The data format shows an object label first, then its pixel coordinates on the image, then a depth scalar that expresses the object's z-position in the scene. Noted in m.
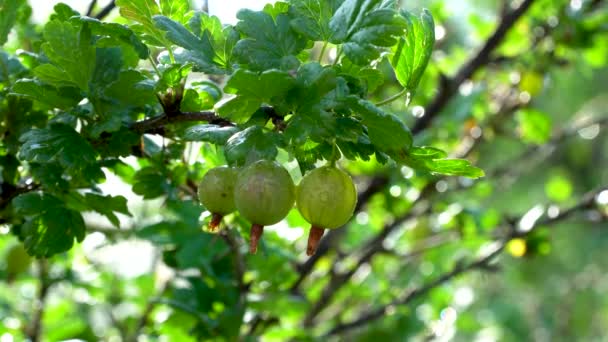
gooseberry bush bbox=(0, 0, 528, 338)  0.38
